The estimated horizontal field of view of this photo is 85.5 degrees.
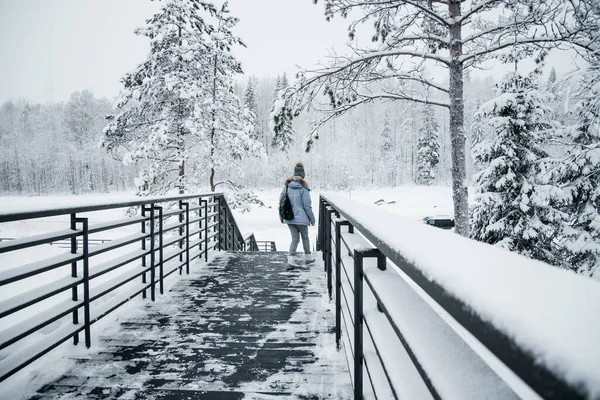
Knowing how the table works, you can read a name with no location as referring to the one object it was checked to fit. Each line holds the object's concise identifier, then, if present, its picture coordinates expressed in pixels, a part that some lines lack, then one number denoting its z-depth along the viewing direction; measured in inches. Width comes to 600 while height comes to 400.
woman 235.9
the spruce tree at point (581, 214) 378.9
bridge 19.1
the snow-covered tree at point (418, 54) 278.5
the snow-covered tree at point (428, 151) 1846.7
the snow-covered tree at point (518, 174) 433.1
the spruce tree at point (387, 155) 2028.8
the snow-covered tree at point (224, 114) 514.6
